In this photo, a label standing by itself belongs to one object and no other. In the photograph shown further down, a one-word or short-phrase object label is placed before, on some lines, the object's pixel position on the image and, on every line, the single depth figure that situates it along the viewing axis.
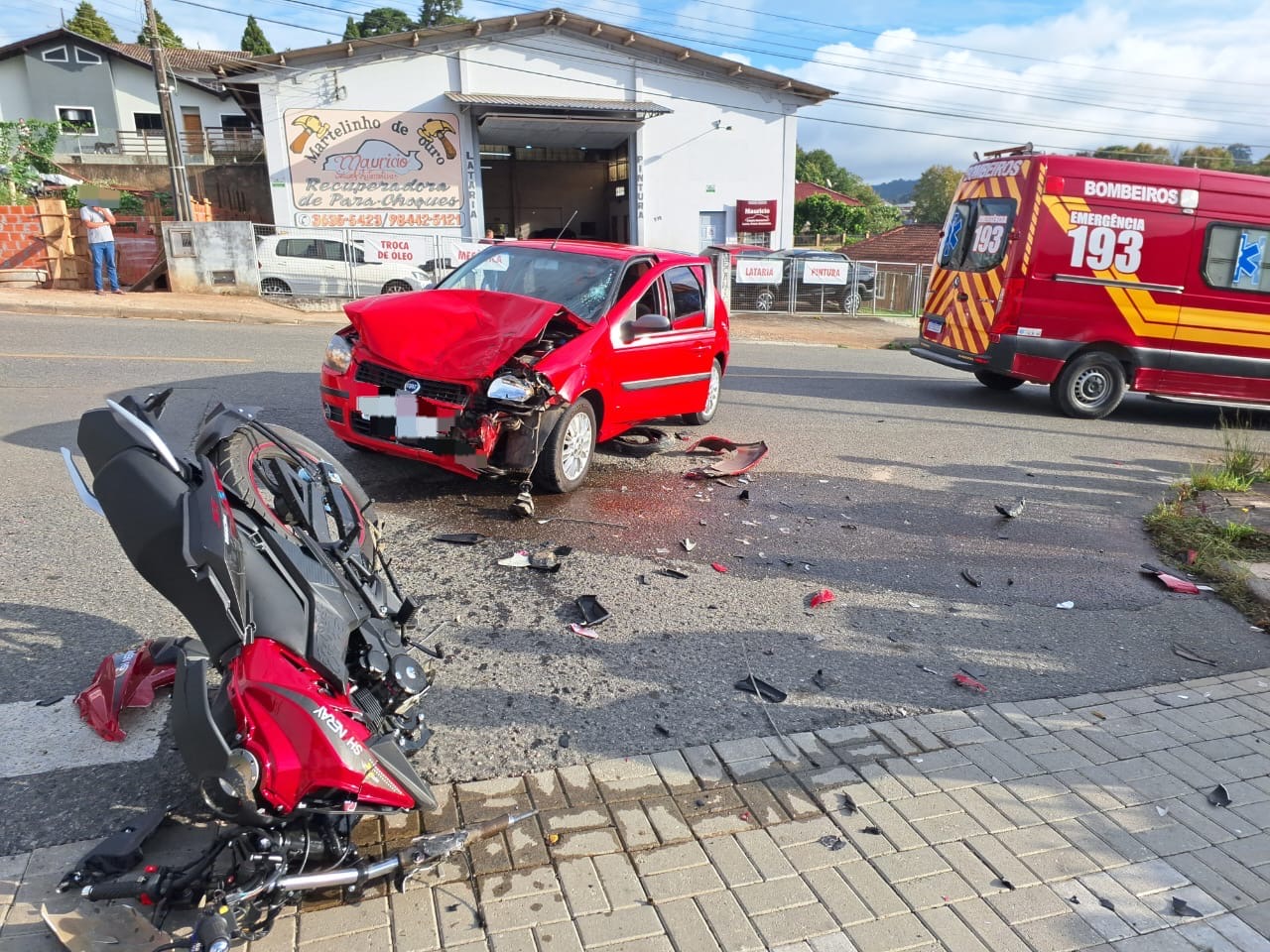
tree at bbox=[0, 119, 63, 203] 19.73
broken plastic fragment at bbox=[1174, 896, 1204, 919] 2.76
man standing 16.69
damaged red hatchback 5.66
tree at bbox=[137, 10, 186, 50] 60.59
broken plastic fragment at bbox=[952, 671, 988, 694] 4.12
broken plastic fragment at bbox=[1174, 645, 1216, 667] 4.59
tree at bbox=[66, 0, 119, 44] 60.16
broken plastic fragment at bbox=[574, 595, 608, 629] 4.52
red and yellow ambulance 10.05
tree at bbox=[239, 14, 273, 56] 67.62
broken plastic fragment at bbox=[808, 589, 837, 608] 4.93
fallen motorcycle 2.38
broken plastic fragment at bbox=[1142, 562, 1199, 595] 5.54
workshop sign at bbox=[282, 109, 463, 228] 26.42
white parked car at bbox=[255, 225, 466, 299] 19.19
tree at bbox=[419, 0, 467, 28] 83.94
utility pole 18.86
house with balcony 45.72
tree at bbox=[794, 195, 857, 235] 63.03
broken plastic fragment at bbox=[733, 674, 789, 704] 3.90
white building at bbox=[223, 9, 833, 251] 26.38
